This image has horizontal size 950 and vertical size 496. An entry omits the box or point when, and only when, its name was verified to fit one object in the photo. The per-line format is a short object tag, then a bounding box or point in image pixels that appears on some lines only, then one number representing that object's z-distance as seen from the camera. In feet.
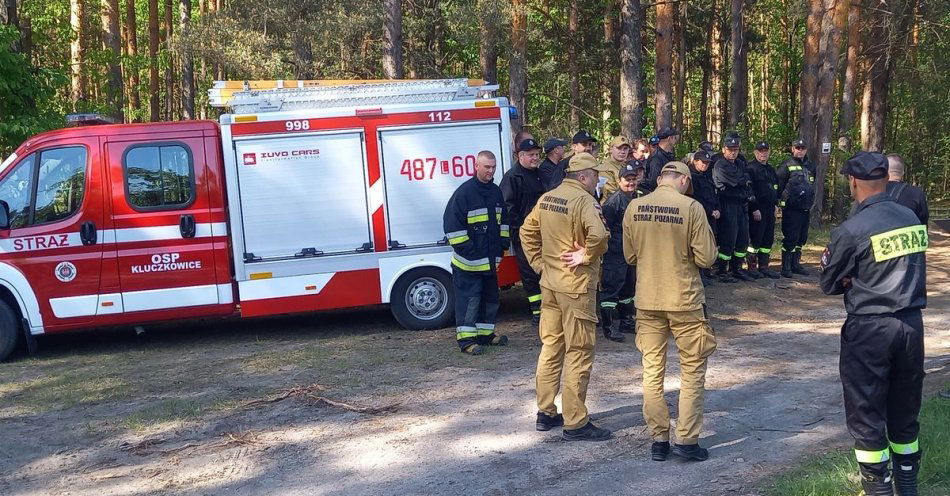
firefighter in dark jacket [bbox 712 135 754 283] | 37.68
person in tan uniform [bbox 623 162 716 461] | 17.58
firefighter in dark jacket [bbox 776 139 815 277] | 40.06
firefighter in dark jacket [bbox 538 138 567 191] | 30.19
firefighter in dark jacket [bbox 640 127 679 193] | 34.91
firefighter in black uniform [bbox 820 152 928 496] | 14.19
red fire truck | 28.73
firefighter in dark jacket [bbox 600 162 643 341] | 27.55
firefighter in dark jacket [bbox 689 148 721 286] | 35.63
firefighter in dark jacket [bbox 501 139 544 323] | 29.75
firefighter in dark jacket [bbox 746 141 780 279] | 39.88
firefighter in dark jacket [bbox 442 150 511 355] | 26.89
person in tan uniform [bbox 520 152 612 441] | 19.25
